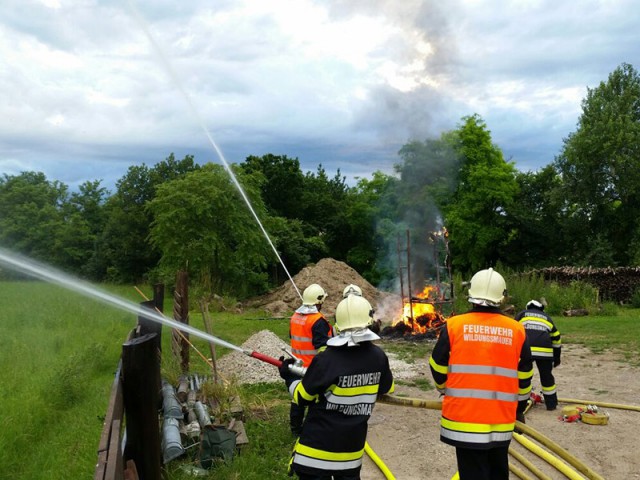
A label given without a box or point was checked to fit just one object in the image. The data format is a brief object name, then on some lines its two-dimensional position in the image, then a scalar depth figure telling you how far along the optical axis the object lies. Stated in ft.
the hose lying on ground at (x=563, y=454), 18.41
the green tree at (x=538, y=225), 120.67
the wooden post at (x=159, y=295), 31.63
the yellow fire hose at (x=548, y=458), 18.78
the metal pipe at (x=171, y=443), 19.20
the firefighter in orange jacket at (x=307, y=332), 22.04
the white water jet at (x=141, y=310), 21.39
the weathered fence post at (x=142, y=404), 12.66
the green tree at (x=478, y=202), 120.98
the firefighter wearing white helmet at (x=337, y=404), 13.80
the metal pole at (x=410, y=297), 50.96
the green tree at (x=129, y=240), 144.87
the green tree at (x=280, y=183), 138.62
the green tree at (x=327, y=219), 139.23
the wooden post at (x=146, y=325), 25.40
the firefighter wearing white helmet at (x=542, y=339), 26.55
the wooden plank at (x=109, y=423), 11.20
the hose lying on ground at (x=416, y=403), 17.81
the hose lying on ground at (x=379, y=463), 19.62
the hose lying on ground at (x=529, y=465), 18.94
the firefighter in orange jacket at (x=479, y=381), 14.66
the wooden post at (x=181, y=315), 31.01
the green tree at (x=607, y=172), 111.34
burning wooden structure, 51.70
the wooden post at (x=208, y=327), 25.74
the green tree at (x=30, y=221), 156.97
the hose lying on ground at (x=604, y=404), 27.20
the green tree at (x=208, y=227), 89.81
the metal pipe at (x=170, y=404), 22.34
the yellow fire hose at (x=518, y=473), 18.99
